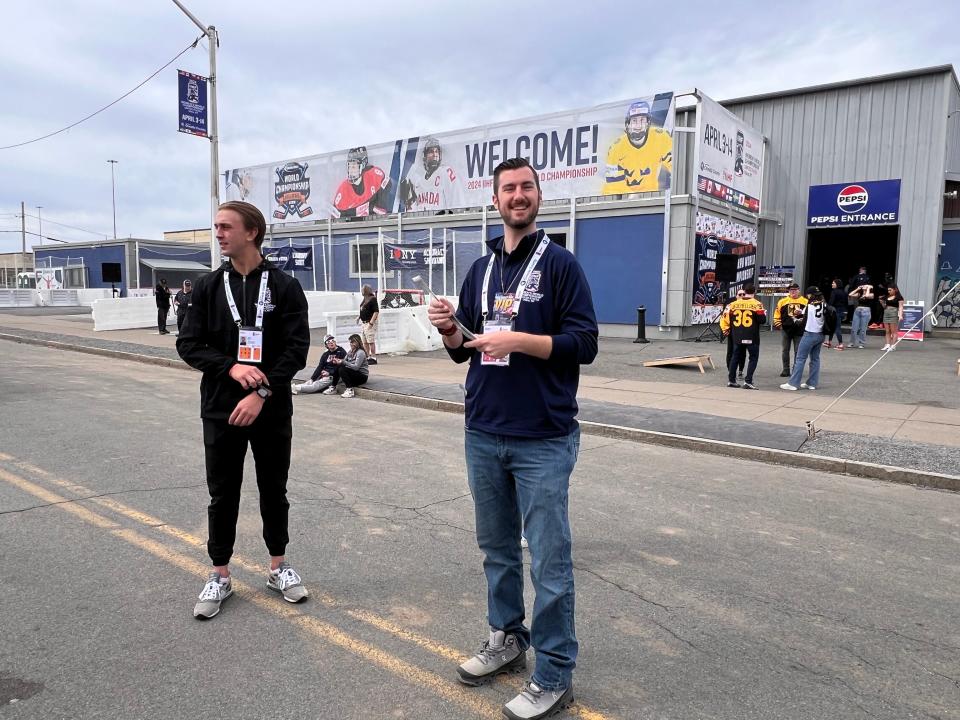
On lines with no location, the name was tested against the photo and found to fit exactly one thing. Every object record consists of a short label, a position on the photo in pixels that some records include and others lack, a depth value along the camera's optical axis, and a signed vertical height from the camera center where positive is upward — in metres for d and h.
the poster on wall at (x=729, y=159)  19.28 +4.52
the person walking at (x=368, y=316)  15.40 -0.45
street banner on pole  16.25 +4.58
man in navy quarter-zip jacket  2.54 -0.38
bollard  18.88 -0.64
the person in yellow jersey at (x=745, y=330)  11.50 -0.43
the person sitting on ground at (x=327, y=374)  11.43 -1.35
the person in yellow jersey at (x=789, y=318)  12.32 -0.23
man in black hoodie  3.36 -0.34
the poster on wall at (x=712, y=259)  19.52 +1.33
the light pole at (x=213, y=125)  16.52 +4.15
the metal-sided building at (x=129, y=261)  44.59 +2.08
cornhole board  13.55 -1.16
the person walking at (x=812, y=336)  11.03 -0.50
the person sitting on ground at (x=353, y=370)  11.35 -1.24
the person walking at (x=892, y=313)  16.20 -0.13
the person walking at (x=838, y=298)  20.17 +0.25
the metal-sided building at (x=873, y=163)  22.11 +4.98
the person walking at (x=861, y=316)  17.77 -0.24
